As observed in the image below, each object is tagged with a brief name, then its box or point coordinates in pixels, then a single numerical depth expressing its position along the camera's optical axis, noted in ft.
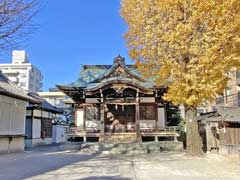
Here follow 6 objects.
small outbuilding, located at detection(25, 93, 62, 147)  66.42
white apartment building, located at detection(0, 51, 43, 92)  197.60
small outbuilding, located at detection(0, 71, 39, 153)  40.28
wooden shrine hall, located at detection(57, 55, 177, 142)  54.10
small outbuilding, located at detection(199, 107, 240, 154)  39.70
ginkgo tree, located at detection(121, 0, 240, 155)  32.34
